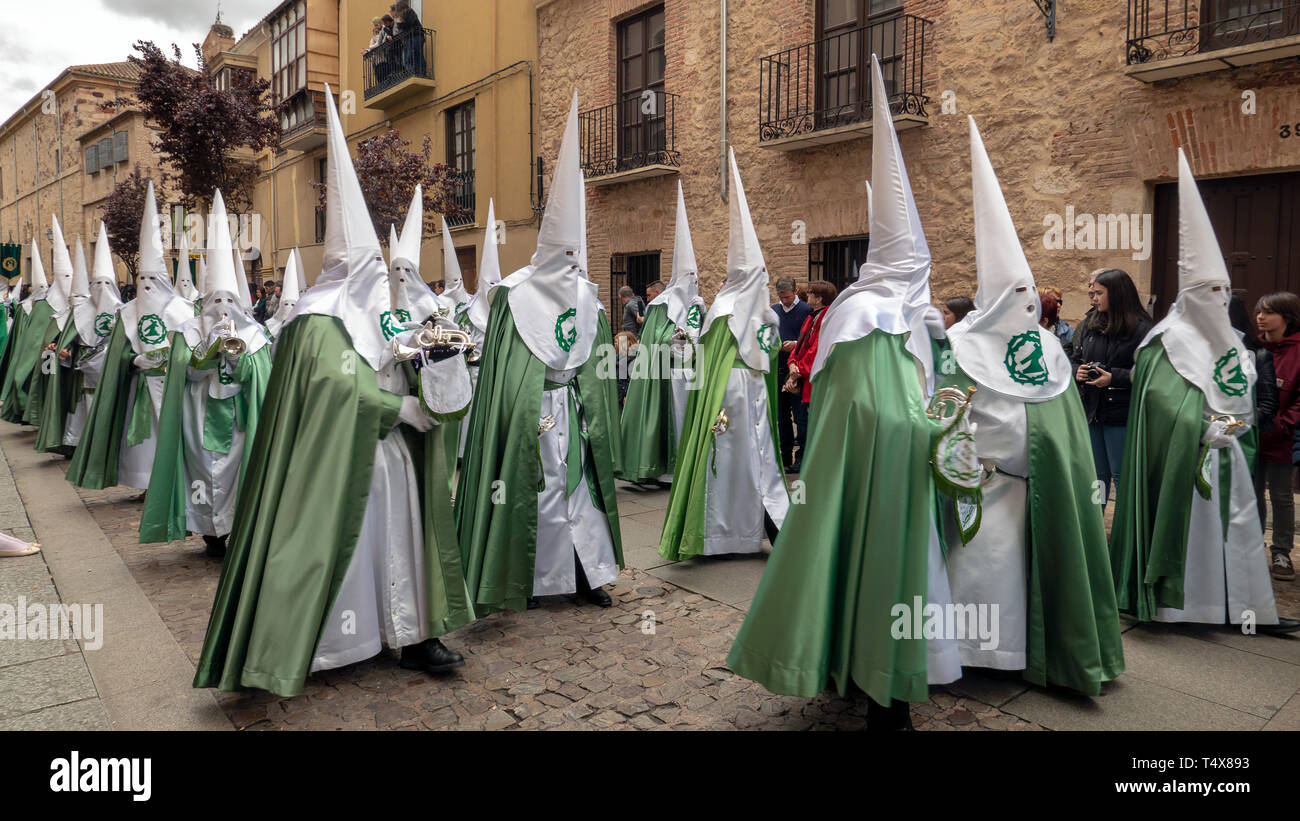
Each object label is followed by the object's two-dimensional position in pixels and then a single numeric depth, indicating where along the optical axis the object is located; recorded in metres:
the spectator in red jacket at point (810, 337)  7.73
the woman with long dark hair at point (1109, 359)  5.11
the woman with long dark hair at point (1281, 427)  5.01
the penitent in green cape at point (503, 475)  4.45
